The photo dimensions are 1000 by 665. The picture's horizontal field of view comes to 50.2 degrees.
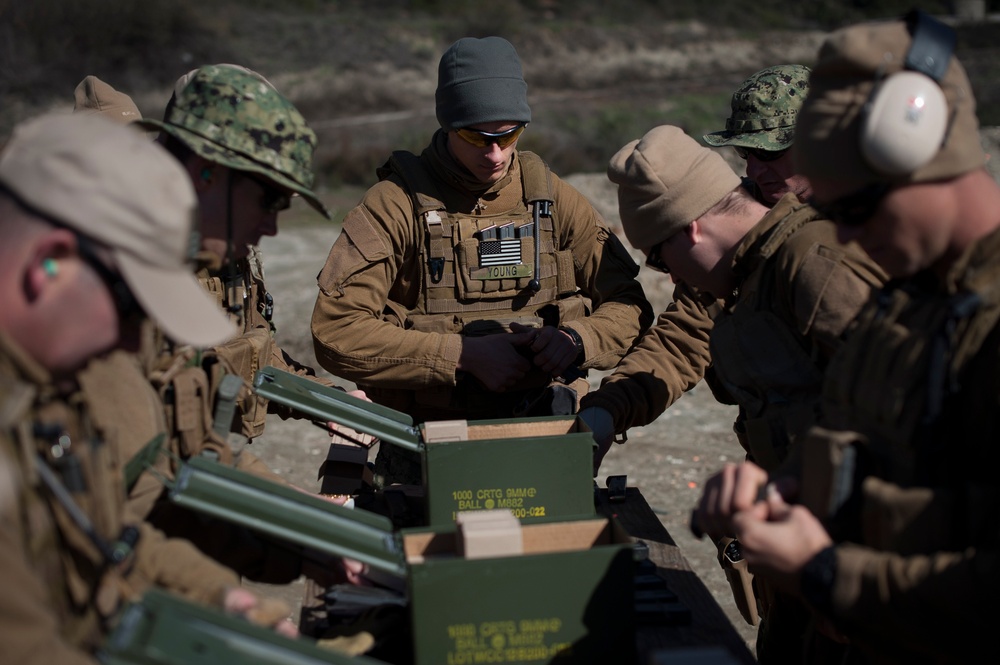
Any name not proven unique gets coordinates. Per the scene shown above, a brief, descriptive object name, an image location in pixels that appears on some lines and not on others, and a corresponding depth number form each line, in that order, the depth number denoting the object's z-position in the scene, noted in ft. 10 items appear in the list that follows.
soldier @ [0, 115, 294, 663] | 6.51
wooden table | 9.55
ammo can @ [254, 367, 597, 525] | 11.25
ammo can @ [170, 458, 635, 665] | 8.52
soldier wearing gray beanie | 15.08
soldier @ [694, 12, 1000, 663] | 7.52
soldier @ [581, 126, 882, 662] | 10.97
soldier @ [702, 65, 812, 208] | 15.88
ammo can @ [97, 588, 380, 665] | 6.69
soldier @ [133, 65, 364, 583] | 10.20
